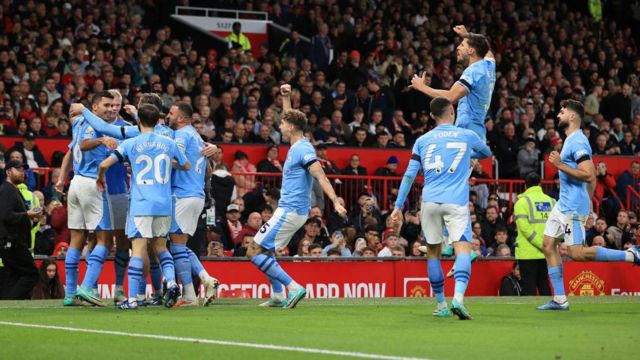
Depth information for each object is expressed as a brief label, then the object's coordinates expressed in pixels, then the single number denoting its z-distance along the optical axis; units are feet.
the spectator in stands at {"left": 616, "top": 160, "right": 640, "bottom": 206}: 83.87
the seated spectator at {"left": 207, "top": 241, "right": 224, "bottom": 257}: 61.36
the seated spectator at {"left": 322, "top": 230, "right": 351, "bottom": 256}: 65.10
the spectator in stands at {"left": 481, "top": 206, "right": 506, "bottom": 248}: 73.00
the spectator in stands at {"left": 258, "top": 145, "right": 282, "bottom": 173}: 71.61
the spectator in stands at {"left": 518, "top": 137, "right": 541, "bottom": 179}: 82.94
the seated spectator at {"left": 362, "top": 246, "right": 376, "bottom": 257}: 65.31
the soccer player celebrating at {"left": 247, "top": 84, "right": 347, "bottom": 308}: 43.04
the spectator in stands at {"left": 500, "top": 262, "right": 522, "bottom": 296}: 66.90
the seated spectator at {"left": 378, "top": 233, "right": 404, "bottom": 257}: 66.59
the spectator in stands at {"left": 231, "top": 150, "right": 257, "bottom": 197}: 70.23
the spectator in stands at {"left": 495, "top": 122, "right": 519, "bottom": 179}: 83.87
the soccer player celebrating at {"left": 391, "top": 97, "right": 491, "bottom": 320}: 38.55
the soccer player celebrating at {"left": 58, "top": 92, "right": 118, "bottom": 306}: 42.98
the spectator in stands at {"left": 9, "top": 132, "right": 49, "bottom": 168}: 64.49
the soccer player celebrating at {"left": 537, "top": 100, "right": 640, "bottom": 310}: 43.75
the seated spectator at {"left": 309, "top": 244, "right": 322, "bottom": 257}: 63.67
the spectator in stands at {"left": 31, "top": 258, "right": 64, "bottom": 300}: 55.93
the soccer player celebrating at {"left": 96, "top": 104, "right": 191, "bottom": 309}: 40.91
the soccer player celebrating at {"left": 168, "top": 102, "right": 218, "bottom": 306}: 44.11
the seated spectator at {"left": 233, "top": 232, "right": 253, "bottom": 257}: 62.95
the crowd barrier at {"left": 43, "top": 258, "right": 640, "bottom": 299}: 60.29
